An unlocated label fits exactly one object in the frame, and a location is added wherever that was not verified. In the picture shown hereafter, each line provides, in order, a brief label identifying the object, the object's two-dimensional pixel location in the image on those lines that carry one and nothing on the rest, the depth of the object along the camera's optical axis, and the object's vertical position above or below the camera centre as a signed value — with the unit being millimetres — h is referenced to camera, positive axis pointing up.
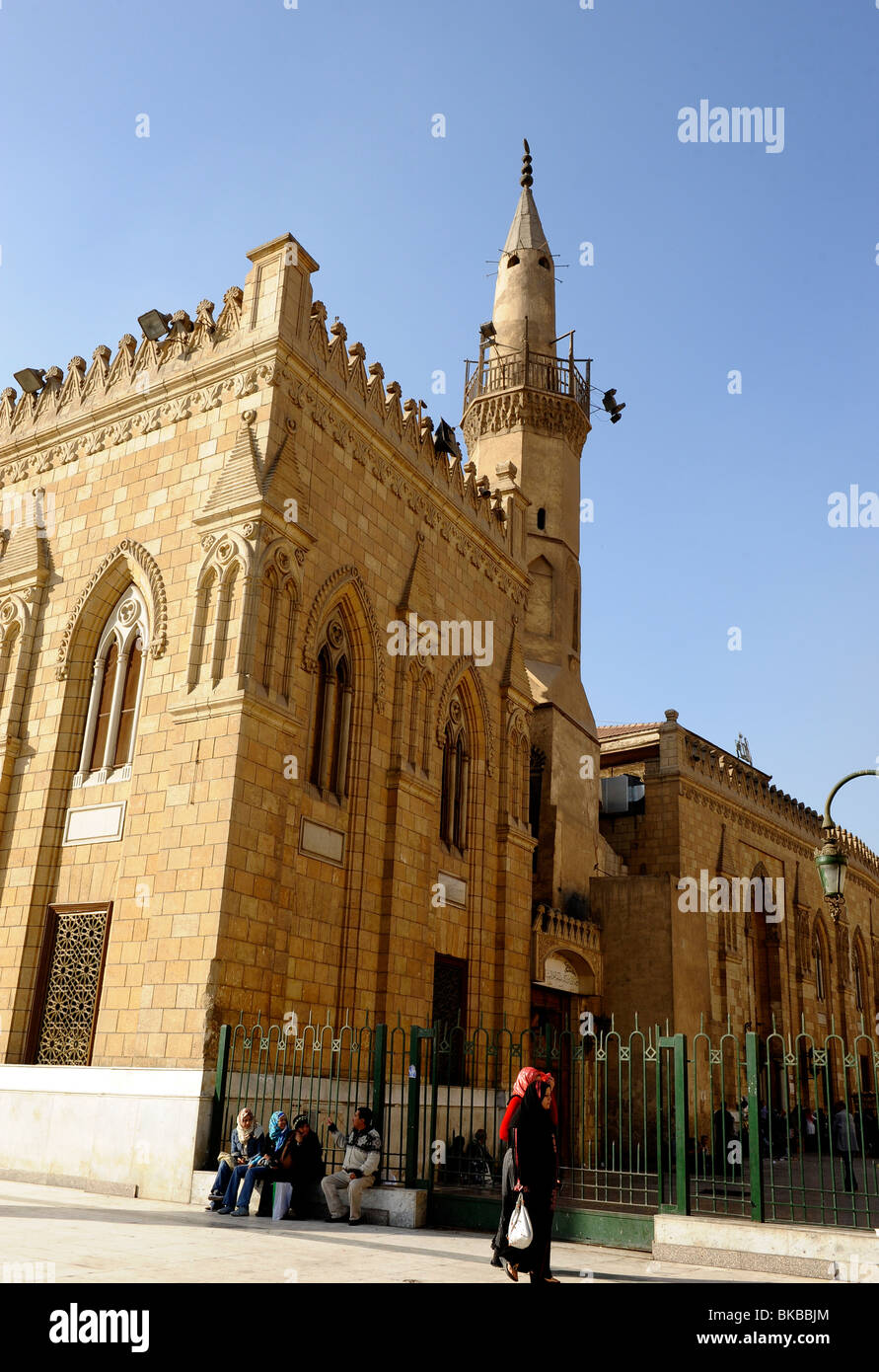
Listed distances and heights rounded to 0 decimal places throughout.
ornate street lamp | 11039 +2220
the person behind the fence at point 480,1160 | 10818 -691
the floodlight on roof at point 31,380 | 16250 +9326
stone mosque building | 11805 +4325
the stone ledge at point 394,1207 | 9555 -983
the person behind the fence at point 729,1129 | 18586 -536
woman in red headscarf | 7012 -441
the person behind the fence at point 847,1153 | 7405 -315
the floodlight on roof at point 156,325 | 14891 +9302
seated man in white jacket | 9555 -675
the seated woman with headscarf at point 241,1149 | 9766 -578
